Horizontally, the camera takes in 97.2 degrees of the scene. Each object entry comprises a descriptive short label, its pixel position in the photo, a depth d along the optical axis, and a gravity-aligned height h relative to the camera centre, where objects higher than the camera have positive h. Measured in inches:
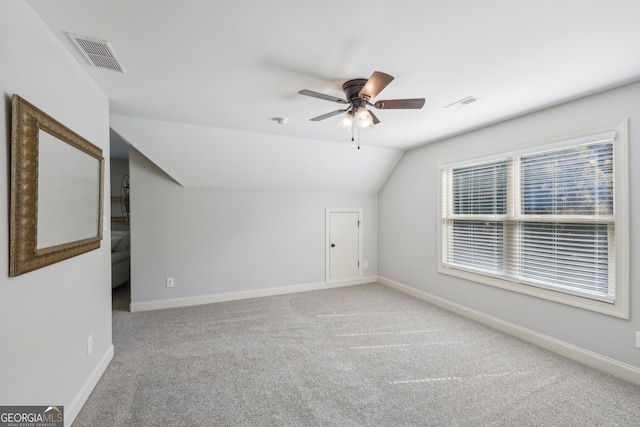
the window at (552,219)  96.0 -1.4
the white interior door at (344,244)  203.6 -21.6
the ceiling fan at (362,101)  81.4 +35.3
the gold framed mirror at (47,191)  53.2 +5.4
